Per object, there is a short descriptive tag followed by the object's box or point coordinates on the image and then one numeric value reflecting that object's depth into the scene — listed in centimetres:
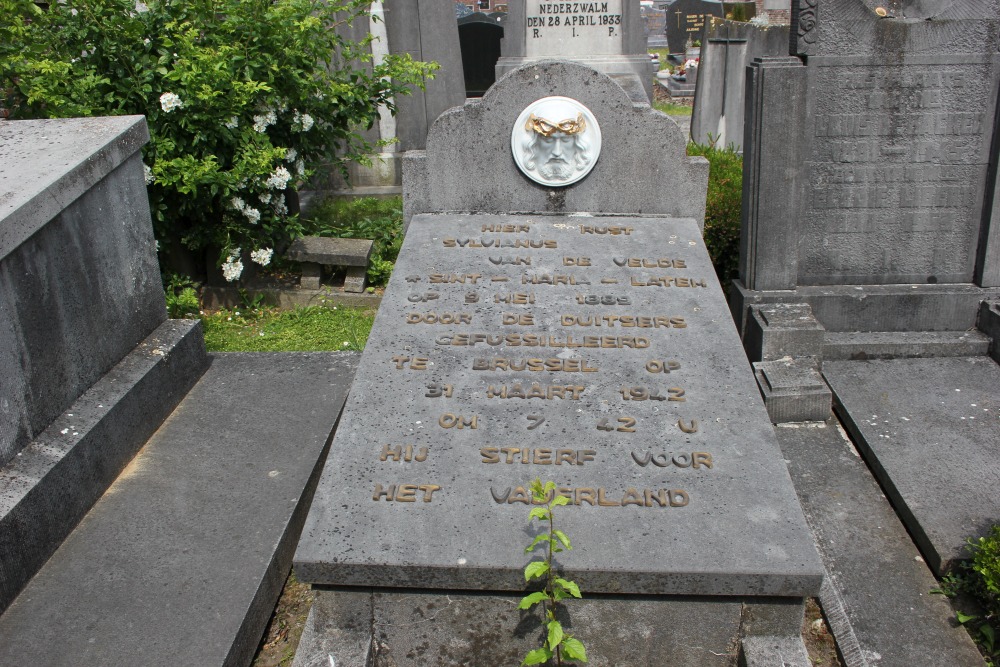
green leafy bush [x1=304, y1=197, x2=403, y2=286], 582
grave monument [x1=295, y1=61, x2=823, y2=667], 226
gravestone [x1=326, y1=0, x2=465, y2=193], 751
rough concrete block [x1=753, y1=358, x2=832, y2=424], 396
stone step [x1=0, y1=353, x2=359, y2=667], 251
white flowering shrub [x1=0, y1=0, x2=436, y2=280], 483
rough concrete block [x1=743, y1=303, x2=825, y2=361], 420
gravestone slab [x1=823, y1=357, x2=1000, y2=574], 321
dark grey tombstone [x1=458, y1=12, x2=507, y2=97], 1232
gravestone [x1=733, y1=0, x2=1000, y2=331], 428
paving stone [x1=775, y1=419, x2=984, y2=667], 277
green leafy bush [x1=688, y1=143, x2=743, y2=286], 550
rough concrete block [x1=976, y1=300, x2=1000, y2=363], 441
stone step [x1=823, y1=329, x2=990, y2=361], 443
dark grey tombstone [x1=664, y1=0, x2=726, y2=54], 1970
